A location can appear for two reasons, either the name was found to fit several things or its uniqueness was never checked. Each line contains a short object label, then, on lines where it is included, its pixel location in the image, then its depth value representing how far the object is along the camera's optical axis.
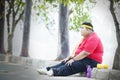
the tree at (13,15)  18.04
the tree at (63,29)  14.46
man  8.37
